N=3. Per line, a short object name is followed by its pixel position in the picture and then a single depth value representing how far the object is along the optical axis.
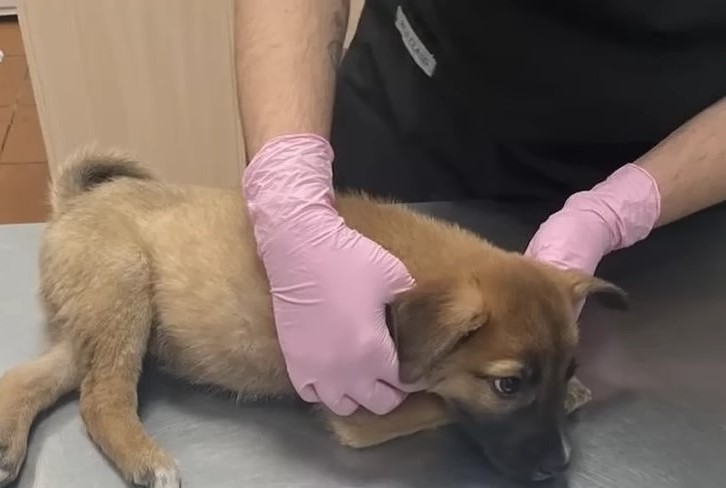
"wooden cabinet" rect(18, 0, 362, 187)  2.32
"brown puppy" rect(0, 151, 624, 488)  0.99
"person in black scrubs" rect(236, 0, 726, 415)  1.03
